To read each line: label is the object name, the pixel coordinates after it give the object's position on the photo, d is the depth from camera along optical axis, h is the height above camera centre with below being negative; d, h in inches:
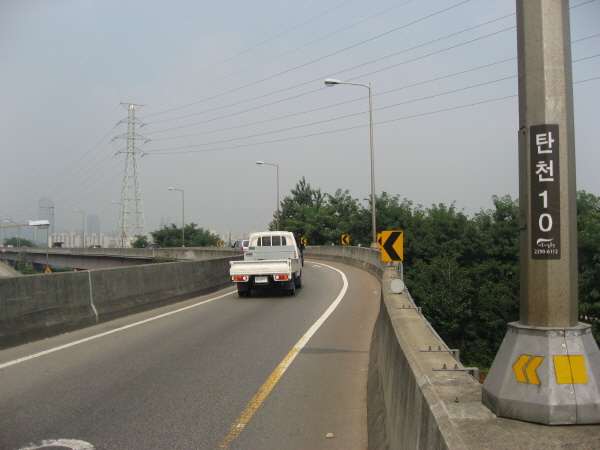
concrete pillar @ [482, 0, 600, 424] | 121.6 -5.7
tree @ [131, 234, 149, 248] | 3970.7 -19.0
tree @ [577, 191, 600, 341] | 1413.6 -99.3
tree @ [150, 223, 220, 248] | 4338.1 +27.1
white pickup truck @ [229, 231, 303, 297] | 737.6 -41.7
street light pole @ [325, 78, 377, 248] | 1349.7 +154.9
